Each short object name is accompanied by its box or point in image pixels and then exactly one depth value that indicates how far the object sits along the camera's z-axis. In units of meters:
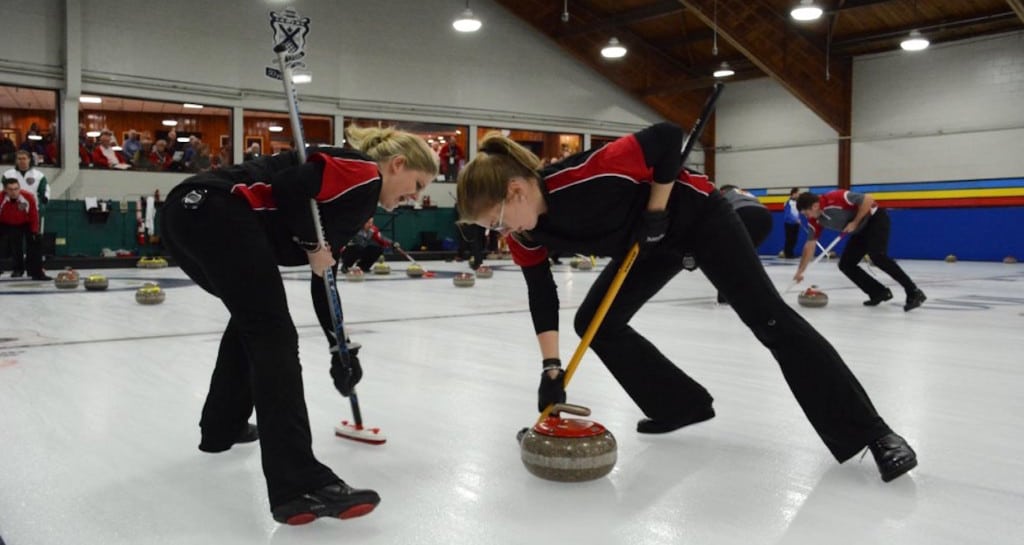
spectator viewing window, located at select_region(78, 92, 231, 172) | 15.36
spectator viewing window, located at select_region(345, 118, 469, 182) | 19.27
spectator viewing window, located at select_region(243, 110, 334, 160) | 17.76
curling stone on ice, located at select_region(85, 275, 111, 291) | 8.72
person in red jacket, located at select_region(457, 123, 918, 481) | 2.31
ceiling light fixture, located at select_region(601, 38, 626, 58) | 16.50
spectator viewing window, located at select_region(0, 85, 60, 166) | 14.68
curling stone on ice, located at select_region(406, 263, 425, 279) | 11.24
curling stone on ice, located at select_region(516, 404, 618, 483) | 2.25
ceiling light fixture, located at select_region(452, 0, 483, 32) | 14.40
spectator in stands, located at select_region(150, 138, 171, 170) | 15.98
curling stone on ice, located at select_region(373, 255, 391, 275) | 11.80
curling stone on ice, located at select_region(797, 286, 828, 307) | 7.30
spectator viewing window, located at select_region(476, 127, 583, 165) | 20.98
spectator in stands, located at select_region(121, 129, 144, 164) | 15.70
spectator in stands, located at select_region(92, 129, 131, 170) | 15.25
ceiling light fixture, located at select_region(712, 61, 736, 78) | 18.13
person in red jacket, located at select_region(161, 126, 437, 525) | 1.98
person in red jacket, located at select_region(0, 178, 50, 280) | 10.30
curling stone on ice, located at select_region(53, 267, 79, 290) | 8.99
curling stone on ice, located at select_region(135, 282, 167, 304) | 7.18
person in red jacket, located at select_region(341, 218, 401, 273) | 10.21
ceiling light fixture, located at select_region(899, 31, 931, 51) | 14.60
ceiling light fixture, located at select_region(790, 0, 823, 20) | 13.12
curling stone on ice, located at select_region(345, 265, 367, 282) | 10.53
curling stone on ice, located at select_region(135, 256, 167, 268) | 13.50
